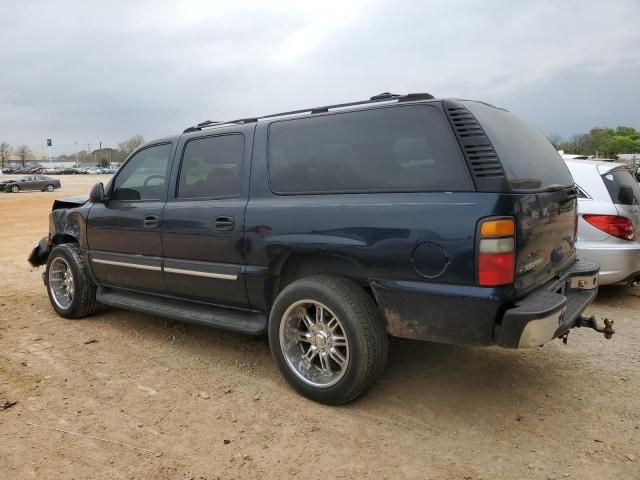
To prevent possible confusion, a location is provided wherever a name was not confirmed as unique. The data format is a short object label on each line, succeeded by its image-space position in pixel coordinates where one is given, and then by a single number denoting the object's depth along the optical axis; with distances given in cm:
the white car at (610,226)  499
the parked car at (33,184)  3628
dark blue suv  274
